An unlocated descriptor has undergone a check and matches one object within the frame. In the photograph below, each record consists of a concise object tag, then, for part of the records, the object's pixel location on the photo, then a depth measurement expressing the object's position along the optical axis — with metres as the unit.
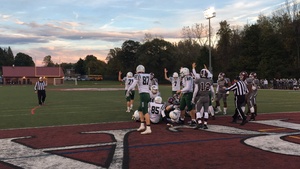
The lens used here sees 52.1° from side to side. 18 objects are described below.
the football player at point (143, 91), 10.02
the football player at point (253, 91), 12.62
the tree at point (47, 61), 192.00
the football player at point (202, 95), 10.54
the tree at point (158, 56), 88.19
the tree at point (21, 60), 154.12
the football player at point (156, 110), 11.61
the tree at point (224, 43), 77.50
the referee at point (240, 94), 11.41
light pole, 42.85
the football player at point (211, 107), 12.35
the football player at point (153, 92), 12.29
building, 87.12
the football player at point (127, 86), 16.12
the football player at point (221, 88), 14.88
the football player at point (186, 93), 11.35
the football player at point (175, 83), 14.36
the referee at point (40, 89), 20.72
